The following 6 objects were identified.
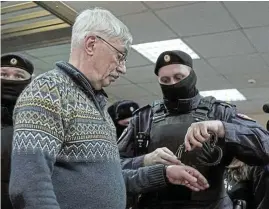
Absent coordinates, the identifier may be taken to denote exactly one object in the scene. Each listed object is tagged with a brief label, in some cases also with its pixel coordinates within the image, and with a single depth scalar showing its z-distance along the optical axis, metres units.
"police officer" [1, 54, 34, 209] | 1.59
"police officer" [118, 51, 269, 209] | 1.49
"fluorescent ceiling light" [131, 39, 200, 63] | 4.51
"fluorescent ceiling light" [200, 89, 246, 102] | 6.64
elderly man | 0.89
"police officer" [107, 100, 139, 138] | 2.84
